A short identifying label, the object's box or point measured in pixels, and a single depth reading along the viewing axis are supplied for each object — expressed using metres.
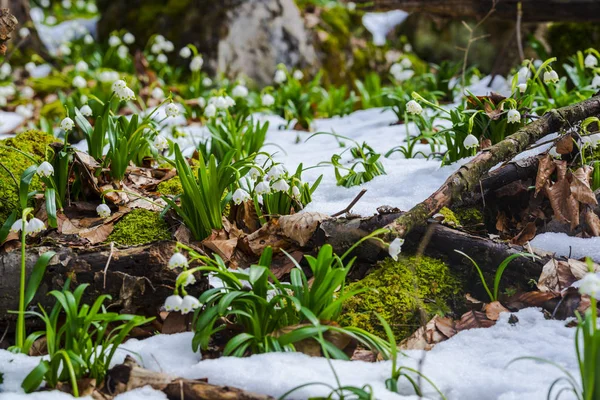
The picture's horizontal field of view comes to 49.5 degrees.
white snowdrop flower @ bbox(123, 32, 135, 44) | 6.68
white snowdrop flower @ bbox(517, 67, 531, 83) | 3.34
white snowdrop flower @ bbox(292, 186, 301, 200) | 2.71
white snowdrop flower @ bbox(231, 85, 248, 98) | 4.45
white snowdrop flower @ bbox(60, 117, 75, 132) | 2.75
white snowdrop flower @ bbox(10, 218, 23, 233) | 2.41
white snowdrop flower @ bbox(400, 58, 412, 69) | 5.32
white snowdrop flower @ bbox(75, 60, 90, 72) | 6.50
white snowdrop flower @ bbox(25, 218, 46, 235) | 2.14
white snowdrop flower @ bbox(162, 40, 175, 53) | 6.04
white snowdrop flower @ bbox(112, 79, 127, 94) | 2.89
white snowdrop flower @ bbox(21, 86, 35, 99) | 6.09
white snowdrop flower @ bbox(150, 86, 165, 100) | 4.81
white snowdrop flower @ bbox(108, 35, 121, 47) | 6.79
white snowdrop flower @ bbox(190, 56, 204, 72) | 4.88
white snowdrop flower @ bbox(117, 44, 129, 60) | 6.73
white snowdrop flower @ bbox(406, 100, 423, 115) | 2.96
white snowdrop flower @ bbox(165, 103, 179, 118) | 2.95
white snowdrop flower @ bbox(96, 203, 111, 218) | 2.75
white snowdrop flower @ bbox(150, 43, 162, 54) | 6.07
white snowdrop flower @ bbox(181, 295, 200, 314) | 1.90
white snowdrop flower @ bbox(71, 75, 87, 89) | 4.83
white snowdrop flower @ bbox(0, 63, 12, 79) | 6.83
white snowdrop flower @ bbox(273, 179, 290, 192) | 2.60
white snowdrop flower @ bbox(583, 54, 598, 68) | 3.98
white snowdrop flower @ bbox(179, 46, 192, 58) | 5.28
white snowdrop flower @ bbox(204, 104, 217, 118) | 3.80
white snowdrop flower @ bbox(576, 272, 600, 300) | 1.62
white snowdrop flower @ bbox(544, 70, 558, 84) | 2.94
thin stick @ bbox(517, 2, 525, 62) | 4.93
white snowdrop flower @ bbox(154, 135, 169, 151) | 2.99
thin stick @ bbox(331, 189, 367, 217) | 2.63
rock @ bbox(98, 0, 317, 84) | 7.15
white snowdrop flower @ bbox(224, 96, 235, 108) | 3.73
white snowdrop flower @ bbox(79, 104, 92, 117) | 3.20
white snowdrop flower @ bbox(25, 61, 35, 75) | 6.48
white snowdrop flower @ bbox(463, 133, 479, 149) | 2.84
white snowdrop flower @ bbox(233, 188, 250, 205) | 2.53
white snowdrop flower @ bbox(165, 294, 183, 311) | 1.90
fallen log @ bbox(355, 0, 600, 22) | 5.20
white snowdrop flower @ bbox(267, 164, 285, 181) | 2.62
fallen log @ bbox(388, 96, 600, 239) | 2.37
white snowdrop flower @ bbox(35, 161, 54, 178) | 2.57
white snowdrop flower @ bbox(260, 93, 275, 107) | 4.58
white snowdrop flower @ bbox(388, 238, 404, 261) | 2.12
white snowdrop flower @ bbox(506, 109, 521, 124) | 2.90
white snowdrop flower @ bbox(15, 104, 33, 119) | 5.56
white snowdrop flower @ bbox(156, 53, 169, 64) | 6.21
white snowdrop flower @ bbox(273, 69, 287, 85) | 5.27
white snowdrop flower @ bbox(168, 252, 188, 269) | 1.95
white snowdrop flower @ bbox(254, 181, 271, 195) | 2.56
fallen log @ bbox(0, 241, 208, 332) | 2.24
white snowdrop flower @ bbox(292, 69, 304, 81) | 5.86
